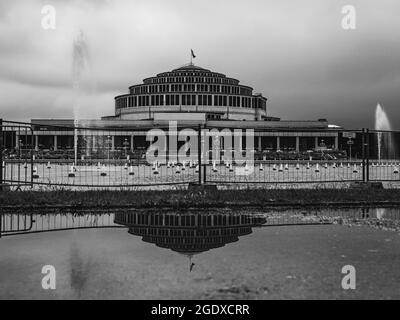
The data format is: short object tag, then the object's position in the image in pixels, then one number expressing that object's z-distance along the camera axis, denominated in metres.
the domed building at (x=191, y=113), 97.88
